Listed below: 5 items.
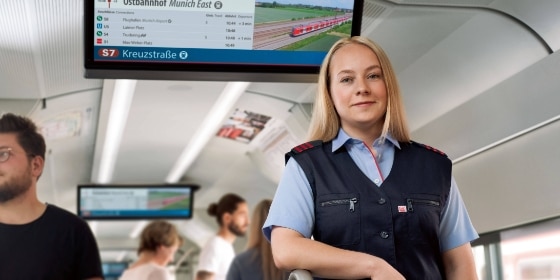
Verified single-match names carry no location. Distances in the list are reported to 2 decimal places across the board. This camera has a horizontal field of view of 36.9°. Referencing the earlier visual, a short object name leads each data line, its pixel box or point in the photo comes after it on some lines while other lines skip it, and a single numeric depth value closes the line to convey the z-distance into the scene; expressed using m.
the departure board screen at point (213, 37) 3.91
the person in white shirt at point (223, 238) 6.48
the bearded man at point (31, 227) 3.39
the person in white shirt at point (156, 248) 6.76
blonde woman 2.04
